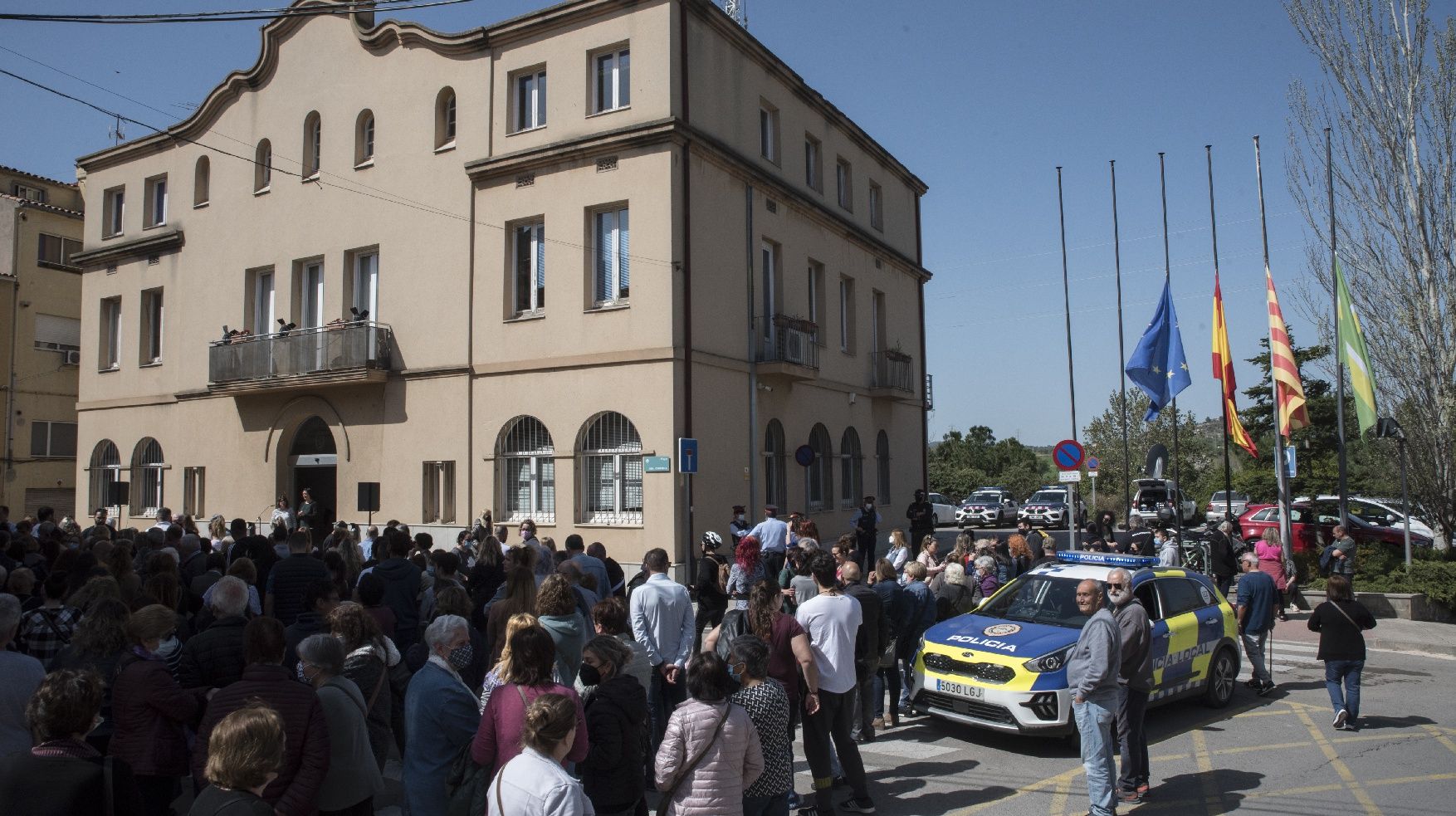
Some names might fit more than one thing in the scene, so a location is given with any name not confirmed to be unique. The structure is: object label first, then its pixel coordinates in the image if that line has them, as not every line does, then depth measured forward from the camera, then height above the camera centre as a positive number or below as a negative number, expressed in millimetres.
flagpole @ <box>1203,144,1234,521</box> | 20388 +1187
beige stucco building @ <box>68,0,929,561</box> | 18953 +4666
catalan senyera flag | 18969 +1857
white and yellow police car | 8352 -1538
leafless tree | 19891 +4412
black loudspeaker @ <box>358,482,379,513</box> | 19562 -87
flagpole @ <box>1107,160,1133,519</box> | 29359 +5535
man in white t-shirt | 6754 -1421
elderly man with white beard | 7285 -1630
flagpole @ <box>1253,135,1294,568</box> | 19672 -125
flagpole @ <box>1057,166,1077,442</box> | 27047 +5626
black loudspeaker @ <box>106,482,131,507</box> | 22766 +7
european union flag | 20031 +2494
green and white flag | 18547 +2366
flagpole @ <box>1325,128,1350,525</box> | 19031 +1817
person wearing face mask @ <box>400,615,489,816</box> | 4836 -1191
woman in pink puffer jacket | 4605 -1246
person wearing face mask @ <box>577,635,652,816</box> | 4750 -1264
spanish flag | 21016 +2660
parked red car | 24016 -1281
